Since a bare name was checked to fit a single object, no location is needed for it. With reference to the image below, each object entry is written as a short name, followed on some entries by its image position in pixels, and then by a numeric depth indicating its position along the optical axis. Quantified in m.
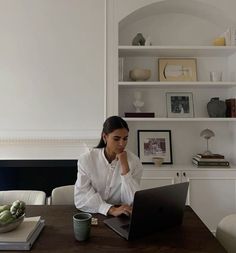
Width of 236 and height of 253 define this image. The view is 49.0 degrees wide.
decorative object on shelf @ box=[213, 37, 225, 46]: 2.87
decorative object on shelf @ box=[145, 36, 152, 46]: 2.89
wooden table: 1.08
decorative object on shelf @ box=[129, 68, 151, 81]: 2.89
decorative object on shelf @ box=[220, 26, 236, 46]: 2.82
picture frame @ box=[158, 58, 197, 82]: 3.02
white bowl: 1.16
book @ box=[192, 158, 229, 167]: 2.81
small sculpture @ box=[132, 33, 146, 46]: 2.91
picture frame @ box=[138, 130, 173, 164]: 3.01
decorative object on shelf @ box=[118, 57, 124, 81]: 2.88
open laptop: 1.13
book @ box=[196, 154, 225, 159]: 2.86
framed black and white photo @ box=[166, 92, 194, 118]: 3.02
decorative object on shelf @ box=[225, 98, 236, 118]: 2.85
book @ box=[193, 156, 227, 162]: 2.83
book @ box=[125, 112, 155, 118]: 2.85
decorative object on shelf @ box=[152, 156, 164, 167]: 2.86
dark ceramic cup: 1.15
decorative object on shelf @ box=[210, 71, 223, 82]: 2.91
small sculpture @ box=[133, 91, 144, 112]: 2.97
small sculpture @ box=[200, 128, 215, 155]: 2.92
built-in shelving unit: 3.07
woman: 1.61
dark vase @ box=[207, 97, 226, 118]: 2.90
